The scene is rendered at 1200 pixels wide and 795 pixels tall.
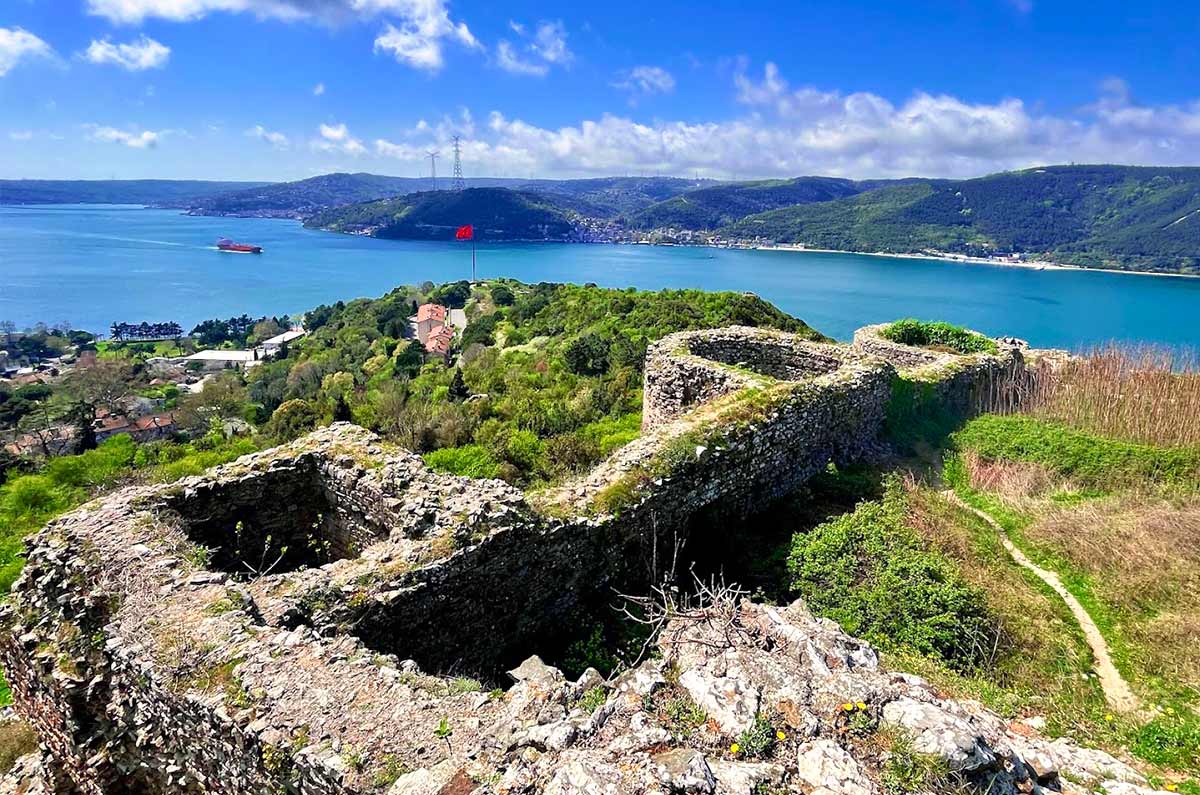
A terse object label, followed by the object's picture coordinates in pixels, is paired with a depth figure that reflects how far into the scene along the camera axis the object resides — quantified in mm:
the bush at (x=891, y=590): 6988
